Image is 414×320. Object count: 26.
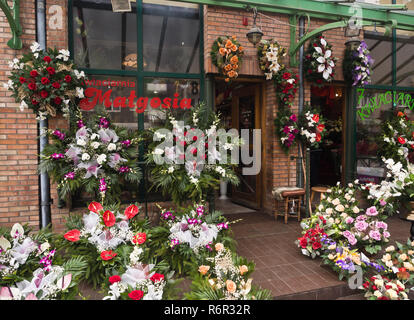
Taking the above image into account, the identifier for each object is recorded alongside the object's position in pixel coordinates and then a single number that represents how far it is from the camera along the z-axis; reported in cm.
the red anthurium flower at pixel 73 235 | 266
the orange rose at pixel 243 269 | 219
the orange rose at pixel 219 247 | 248
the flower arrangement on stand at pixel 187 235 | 287
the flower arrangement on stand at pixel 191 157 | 340
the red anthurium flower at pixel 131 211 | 290
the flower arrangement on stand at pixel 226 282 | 203
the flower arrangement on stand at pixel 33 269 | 196
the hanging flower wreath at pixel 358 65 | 504
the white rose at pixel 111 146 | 340
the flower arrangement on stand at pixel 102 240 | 262
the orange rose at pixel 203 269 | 225
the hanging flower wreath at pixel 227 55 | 432
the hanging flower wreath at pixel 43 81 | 341
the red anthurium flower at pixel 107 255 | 253
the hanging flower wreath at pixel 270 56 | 464
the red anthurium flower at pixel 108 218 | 272
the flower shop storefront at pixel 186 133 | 270
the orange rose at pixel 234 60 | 432
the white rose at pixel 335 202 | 341
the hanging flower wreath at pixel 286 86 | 480
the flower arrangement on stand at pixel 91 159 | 332
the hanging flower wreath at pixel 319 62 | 484
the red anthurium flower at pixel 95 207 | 285
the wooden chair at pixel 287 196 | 466
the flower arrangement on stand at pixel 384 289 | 248
